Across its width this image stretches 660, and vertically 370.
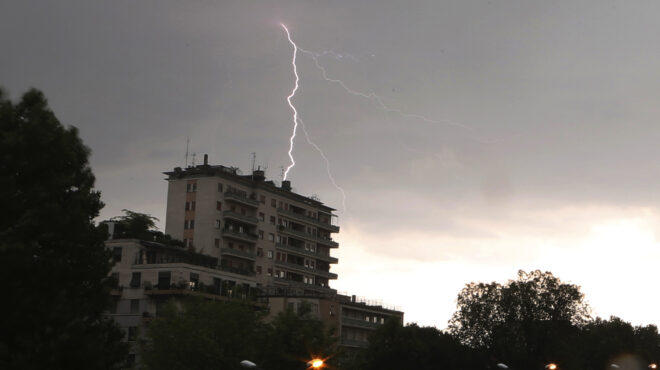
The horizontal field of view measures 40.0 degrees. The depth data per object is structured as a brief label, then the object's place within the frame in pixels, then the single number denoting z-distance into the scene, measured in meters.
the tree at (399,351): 106.38
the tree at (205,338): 72.69
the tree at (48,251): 33.56
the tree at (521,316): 117.56
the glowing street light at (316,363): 41.97
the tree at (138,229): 108.62
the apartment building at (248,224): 124.50
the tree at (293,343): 73.06
